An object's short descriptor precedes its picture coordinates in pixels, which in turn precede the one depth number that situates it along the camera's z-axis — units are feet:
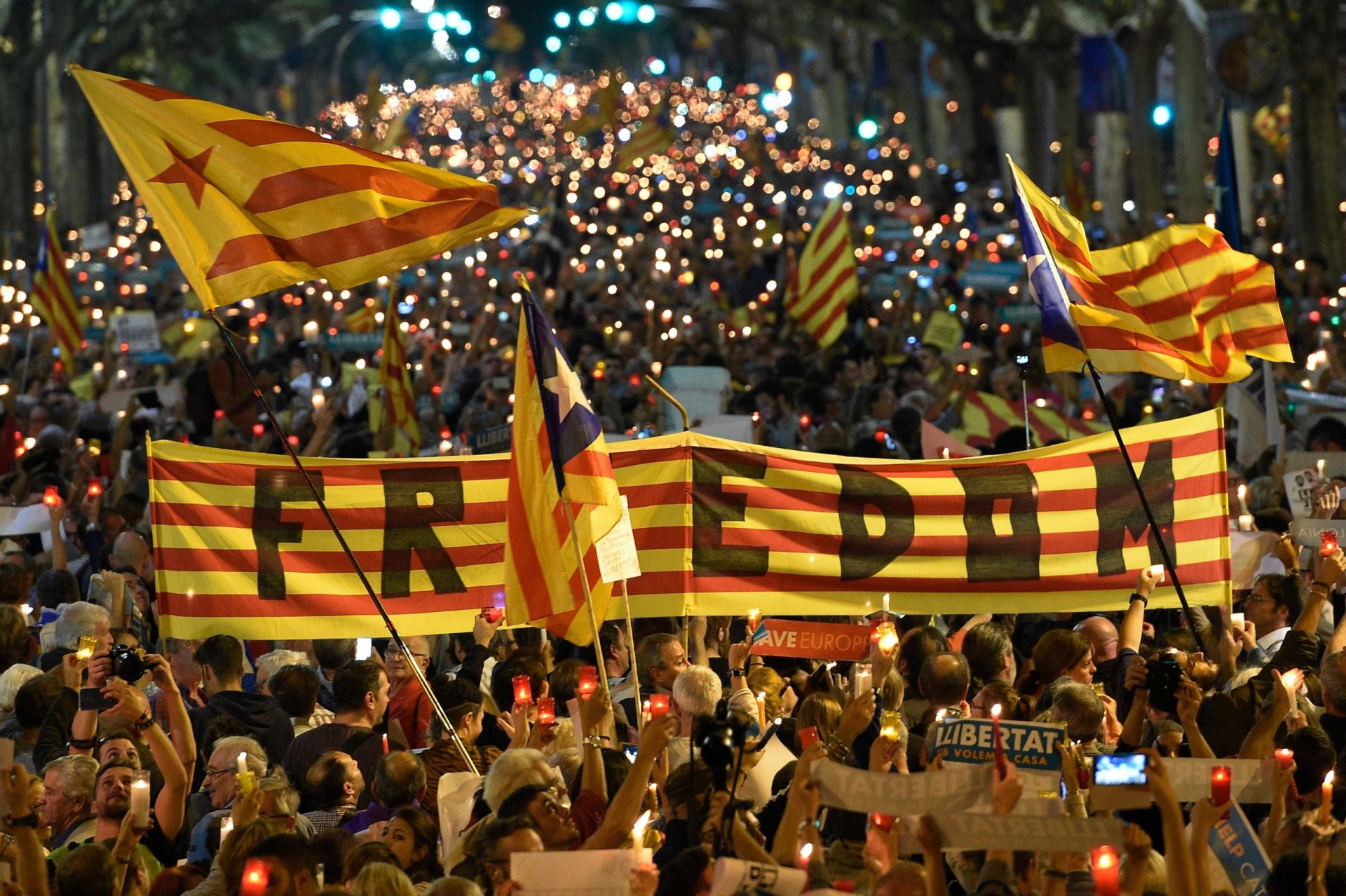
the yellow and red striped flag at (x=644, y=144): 236.84
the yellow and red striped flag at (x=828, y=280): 141.59
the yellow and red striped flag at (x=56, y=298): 139.23
